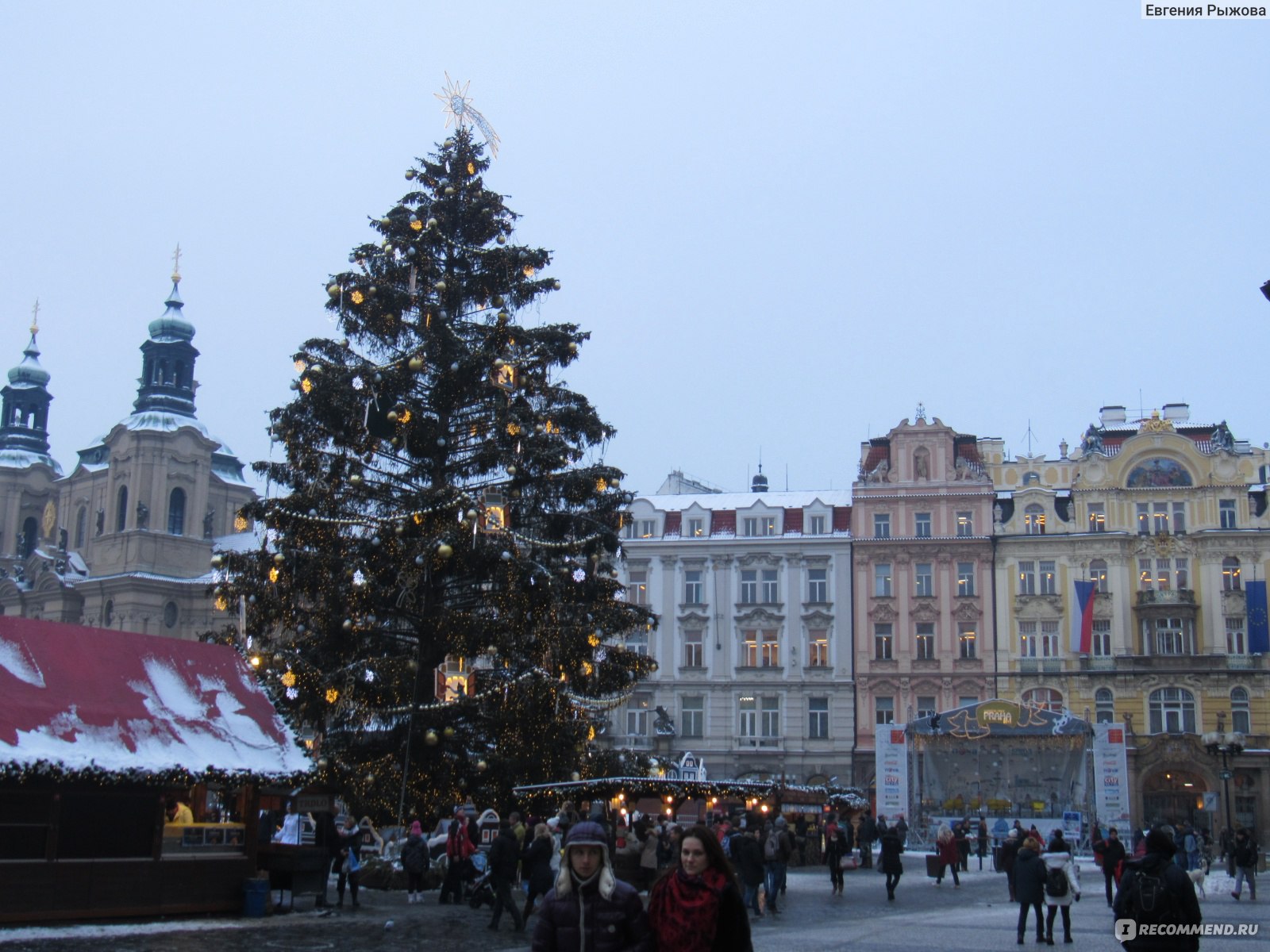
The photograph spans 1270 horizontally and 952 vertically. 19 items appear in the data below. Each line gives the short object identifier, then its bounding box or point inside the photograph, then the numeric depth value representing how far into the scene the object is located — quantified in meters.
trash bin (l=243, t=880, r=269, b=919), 19.30
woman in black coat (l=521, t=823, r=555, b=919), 18.06
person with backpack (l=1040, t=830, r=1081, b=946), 17.33
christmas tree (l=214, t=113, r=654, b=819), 24.67
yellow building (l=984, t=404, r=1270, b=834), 53.75
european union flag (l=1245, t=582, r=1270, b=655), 53.53
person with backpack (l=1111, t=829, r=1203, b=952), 8.72
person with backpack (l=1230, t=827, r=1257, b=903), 25.42
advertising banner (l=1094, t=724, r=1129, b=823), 40.03
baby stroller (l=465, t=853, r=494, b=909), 20.86
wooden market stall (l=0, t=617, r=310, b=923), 16.78
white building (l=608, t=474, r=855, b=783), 57.94
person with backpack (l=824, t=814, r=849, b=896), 26.59
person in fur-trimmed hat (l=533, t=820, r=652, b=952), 6.99
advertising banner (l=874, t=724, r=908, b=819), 42.69
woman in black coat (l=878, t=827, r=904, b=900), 25.64
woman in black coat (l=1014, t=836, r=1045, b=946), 17.41
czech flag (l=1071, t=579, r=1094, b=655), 54.88
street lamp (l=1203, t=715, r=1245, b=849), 34.38
